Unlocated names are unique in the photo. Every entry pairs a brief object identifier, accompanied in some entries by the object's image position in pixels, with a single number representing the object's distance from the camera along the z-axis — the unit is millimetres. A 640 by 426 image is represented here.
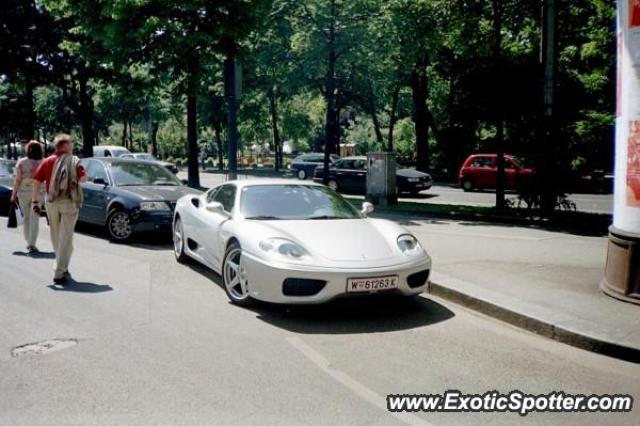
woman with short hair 9422
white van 36591
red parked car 25422
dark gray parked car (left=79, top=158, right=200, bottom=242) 10148
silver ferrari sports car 5602
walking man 7242
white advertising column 6090
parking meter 18922
